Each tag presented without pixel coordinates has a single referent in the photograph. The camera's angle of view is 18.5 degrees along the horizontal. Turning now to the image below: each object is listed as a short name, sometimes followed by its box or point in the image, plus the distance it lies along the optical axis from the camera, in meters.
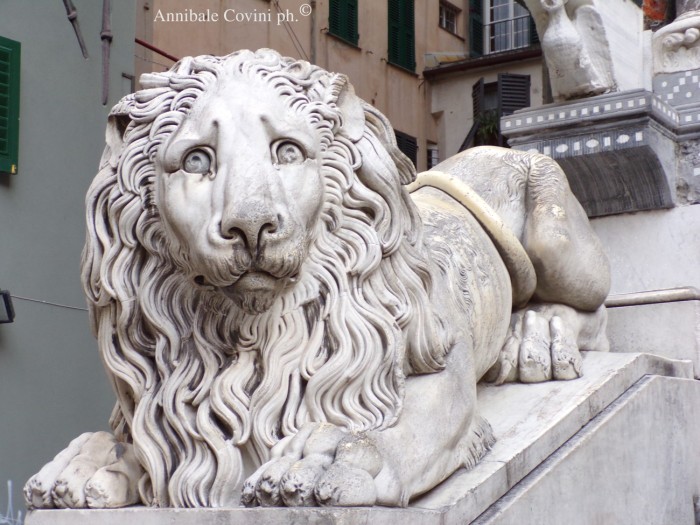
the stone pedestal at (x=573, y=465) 5.31
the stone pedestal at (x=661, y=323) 9.42
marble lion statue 5.14
